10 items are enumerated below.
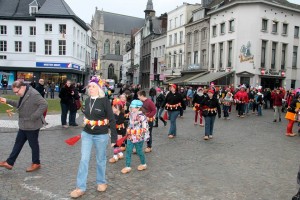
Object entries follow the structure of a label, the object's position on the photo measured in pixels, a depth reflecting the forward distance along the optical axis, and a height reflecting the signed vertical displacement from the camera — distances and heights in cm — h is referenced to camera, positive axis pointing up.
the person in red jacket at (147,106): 586 -41
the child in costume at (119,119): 552 -71
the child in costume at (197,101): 946 -44
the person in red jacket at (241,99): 1391 -45
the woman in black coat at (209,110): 768 -62
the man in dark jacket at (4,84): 2458 +25
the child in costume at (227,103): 1295 -66
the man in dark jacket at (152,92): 1224 -13
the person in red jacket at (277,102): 1189 -49
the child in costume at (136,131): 474 -83
